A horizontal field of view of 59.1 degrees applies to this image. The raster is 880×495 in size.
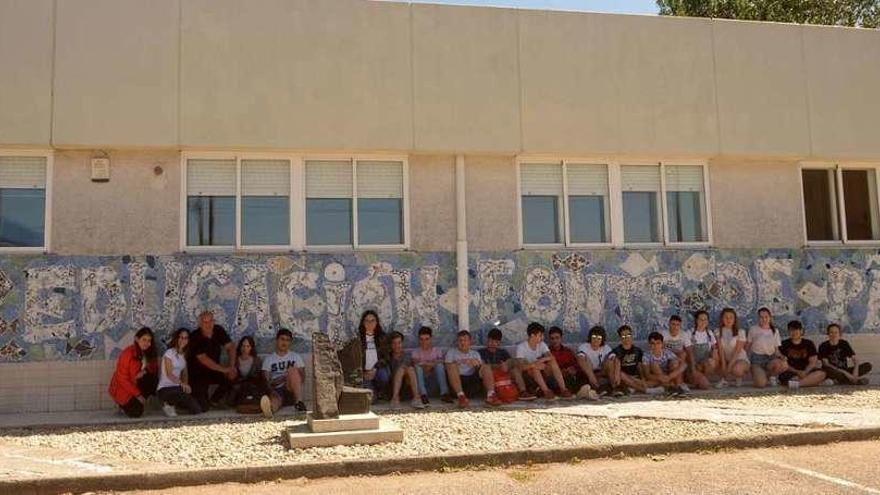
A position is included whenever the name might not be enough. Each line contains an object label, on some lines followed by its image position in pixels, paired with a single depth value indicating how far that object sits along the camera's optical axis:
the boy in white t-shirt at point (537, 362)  10.80
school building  10.66
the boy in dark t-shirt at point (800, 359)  11.78
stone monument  7.78
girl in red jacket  9.81
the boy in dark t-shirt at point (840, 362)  11.98
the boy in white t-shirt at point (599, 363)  11.04
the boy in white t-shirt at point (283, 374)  10.14
